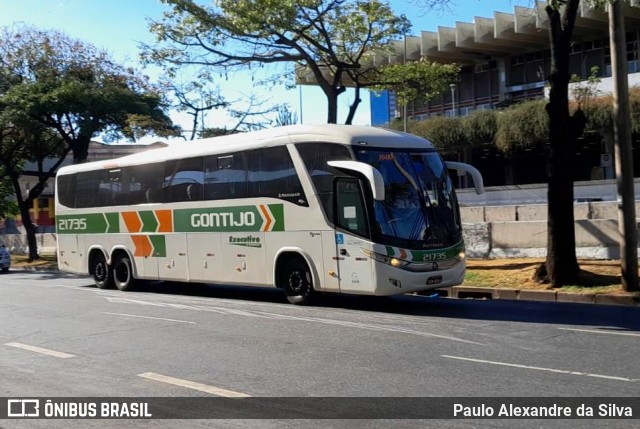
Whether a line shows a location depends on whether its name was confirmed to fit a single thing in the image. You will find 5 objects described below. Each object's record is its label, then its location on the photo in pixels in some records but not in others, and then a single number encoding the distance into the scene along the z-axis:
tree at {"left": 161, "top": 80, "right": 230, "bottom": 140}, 25.47
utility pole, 13.49
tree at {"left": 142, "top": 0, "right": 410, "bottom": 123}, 18.11
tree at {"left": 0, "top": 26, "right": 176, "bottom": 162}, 27.53
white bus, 12.24
